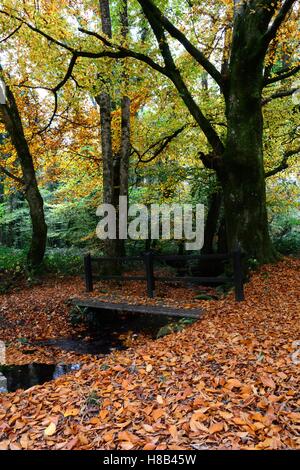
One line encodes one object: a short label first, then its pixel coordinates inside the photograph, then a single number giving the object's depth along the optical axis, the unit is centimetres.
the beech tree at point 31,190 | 1198
